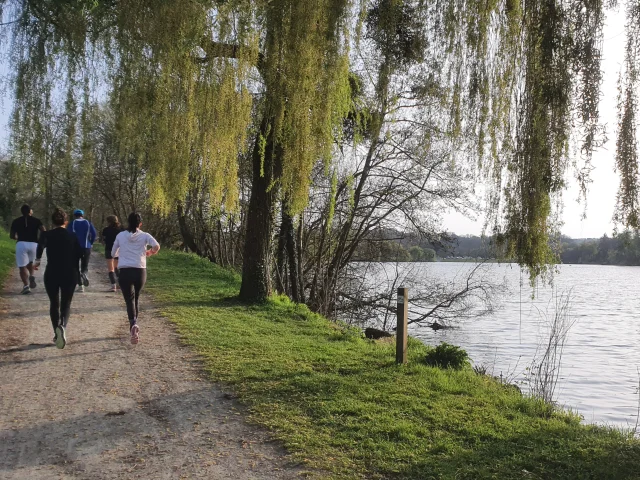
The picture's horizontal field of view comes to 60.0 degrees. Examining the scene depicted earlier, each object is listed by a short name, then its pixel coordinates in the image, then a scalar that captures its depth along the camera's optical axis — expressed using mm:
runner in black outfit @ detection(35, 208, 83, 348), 7953
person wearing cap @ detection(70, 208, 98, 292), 11936
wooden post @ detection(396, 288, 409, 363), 8219
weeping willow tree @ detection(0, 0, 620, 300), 4777
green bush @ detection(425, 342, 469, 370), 8609
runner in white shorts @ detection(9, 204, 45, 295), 11665
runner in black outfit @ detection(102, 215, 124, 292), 13503
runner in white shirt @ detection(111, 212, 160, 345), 8531
